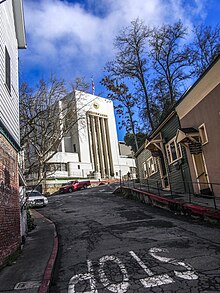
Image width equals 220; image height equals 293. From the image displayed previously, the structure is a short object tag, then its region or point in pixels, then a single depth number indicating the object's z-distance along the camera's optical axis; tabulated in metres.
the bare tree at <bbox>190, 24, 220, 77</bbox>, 23.31
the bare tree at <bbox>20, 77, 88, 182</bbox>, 25.77
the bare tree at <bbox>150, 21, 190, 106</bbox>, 24.75
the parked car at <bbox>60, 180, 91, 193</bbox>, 34.59
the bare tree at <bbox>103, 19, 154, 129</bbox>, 26.44
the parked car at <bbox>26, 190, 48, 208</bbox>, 20.22
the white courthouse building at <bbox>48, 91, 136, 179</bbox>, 46.94
